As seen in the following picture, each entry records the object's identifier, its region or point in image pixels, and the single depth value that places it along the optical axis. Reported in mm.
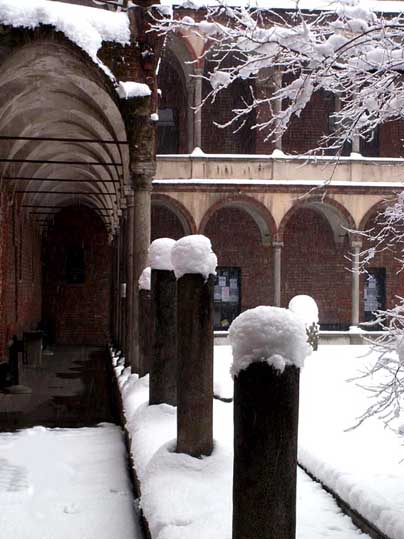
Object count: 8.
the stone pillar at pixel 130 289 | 9266
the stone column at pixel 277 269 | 18506
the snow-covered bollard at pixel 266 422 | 2713
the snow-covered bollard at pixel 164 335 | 5918
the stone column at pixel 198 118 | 18592
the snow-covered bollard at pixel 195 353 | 4523
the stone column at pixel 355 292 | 18953
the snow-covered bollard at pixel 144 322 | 7438
